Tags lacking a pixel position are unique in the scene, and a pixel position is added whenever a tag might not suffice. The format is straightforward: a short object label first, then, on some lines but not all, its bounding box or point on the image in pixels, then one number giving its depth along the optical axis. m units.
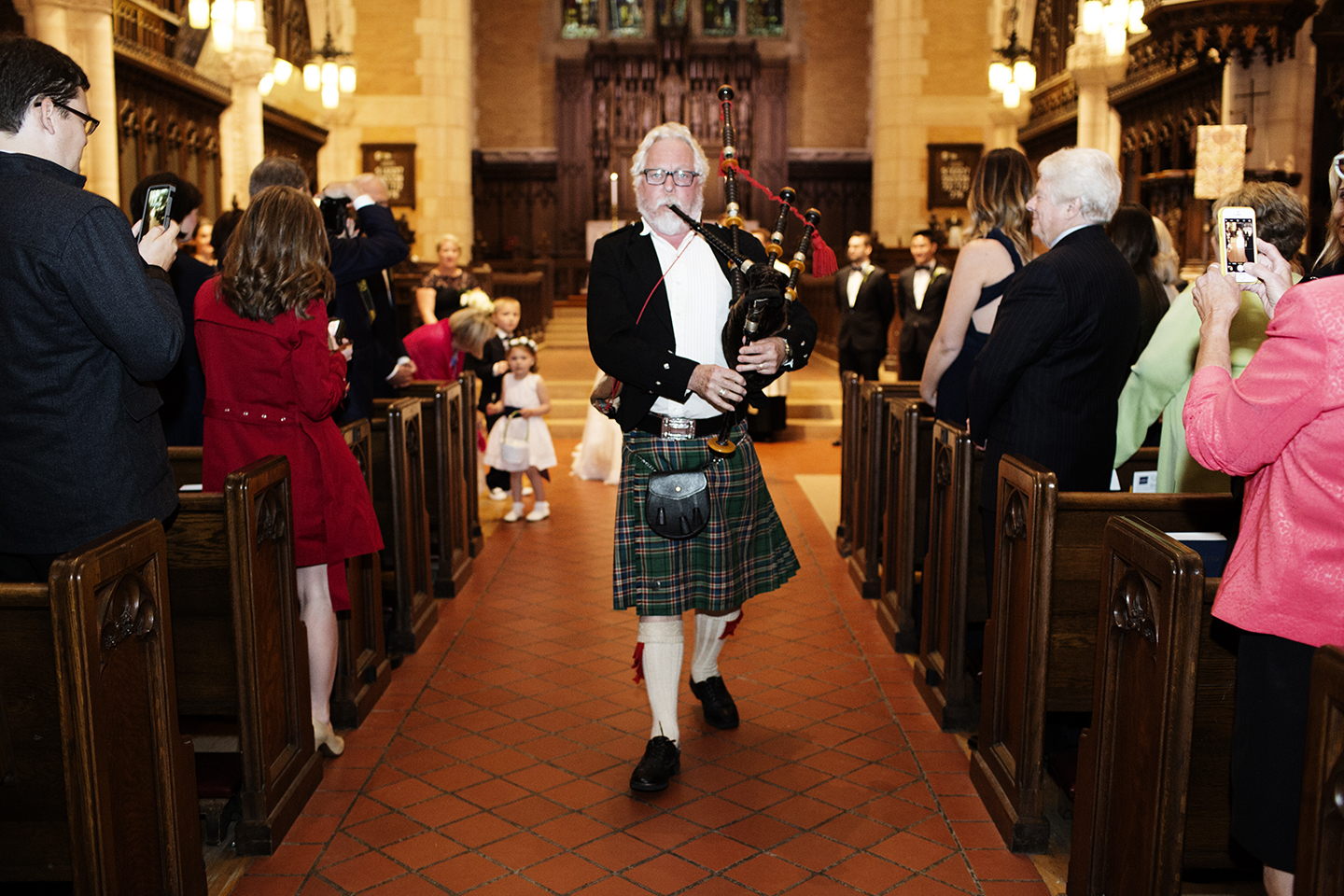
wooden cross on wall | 8.15
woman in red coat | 3.04
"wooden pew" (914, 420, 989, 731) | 3.61
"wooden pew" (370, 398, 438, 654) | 4.36
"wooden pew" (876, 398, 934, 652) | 4.34
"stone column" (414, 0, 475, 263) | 17.44
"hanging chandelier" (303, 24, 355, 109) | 15.03
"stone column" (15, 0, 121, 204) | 8.66
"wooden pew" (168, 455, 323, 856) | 2.74
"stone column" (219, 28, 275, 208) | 12.16
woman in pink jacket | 1.70
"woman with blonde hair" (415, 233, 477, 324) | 7.42
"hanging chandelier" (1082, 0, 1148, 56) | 10.04
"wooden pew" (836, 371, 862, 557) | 5.89
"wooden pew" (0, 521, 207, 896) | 1.96
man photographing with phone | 2.21
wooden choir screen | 20.30
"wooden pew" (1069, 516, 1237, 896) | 2.01
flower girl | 6.73
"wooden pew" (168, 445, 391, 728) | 3.68
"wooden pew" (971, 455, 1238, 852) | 2.77
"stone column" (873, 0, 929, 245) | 17.34
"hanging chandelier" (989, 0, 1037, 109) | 13.47
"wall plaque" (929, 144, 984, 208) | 17.50
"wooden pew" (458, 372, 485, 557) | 6.02
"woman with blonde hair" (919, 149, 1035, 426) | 3.62
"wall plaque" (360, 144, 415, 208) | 17.52
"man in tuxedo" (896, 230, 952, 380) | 7.64
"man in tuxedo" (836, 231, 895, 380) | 8.70
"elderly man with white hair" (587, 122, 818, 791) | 3.10
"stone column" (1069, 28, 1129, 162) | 11.75
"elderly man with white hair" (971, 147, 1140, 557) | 3.03
